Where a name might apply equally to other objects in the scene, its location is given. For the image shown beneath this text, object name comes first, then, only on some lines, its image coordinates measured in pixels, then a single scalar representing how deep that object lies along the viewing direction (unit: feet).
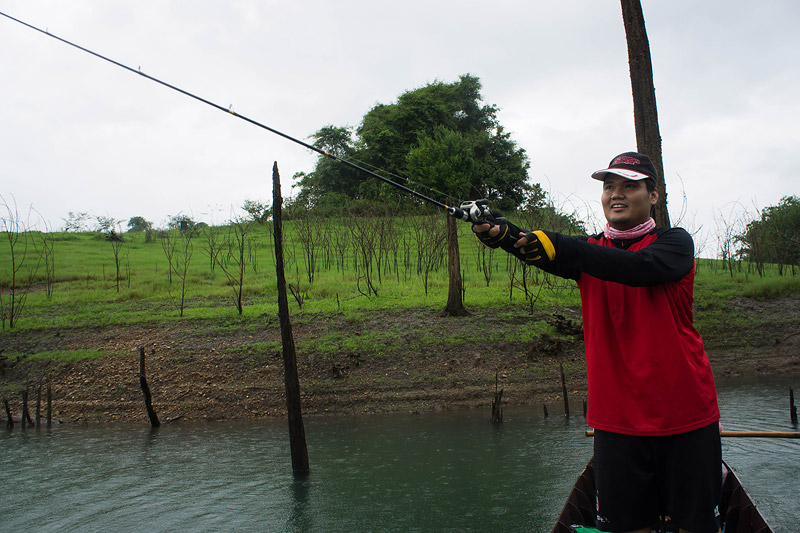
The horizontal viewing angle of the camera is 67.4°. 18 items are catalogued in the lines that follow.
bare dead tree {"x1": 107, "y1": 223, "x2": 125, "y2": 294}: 104.81
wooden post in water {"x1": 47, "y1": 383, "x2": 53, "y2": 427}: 38.61
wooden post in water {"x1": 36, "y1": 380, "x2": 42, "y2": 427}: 37.32
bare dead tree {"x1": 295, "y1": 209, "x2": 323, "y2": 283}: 71.28
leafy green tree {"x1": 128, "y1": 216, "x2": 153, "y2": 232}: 178.85
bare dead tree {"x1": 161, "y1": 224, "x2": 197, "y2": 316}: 80.00
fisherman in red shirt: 7.91
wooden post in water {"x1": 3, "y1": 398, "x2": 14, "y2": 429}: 38.44
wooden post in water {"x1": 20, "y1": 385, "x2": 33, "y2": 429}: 37.32
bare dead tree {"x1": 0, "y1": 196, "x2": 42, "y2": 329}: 58.34
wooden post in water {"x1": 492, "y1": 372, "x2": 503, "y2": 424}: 32.76
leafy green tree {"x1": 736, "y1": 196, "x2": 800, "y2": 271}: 72.38
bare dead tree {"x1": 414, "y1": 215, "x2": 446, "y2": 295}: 71.87
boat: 11.95
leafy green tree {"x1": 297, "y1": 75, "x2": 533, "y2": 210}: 120.78
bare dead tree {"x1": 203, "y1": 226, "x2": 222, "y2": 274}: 79.51
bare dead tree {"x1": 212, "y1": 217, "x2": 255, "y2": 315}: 63.05
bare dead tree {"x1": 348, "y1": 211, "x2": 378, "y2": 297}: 68.95
